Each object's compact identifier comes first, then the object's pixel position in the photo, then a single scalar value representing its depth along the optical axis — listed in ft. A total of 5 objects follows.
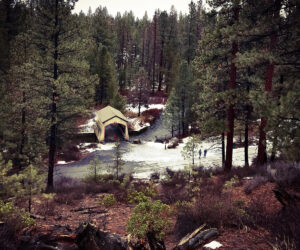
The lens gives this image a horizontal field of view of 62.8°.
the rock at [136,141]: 104.56
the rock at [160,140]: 108.62
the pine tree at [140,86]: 139.57
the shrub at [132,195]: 31.07
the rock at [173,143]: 95.71
